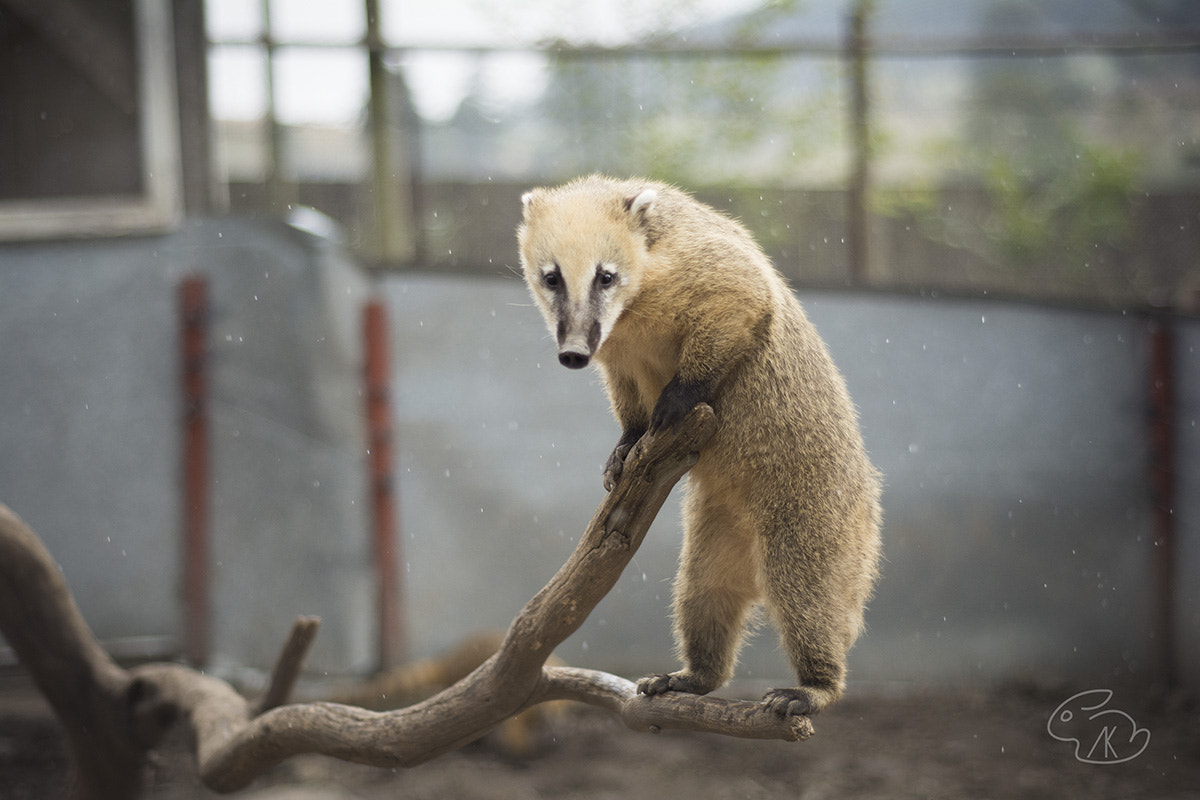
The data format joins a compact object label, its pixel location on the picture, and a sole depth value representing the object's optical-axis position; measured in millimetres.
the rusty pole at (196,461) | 5281
